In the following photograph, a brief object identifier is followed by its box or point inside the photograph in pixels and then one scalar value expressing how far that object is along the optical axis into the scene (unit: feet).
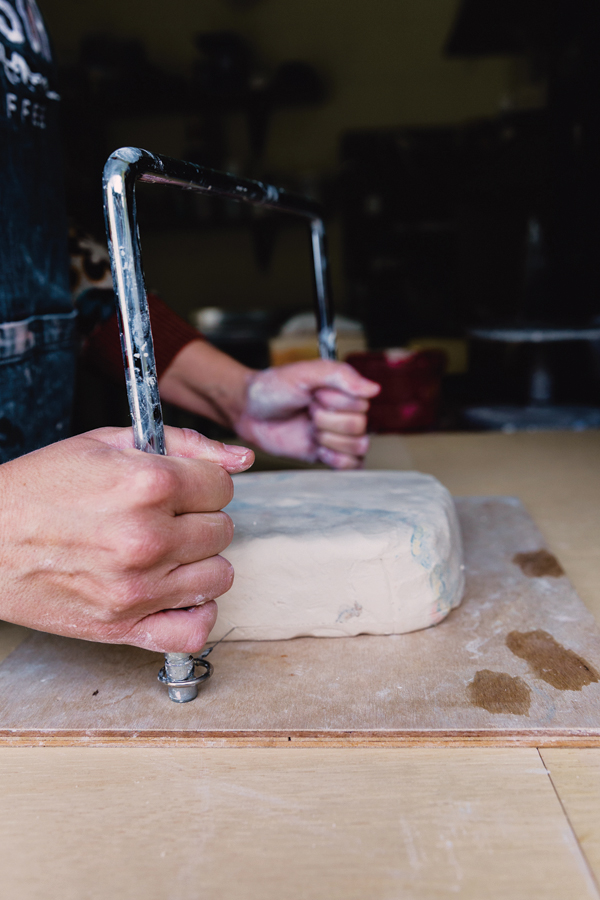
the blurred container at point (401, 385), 5.34
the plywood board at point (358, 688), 1.71
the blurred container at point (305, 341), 6.31
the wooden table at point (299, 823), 1.29
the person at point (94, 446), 1.60
